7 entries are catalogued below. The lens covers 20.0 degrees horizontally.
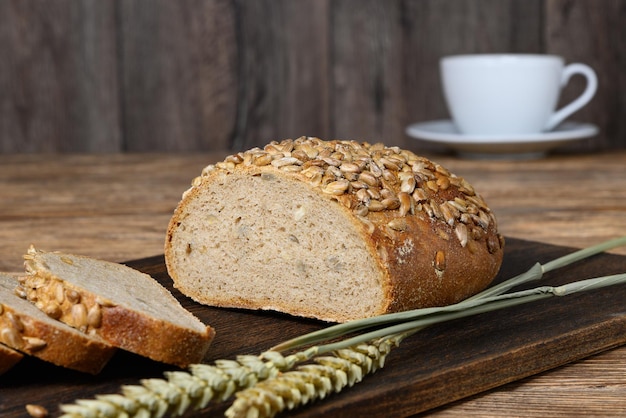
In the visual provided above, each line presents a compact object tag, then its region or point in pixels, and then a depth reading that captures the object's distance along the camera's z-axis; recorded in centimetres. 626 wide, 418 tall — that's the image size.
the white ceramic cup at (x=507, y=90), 139
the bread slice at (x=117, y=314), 82
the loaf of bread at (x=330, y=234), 97
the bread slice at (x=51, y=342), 80
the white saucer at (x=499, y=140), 138
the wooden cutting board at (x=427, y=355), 76
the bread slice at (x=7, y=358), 78
